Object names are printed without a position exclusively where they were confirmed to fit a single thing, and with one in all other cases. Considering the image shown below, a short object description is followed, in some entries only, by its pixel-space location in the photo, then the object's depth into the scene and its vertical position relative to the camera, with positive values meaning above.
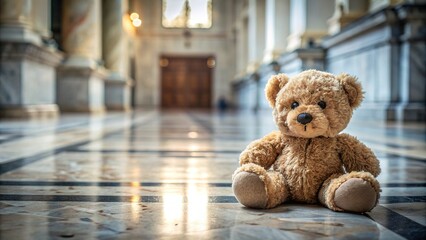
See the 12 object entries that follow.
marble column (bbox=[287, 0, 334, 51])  14.49 +2.33
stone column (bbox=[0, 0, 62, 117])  10.55 +0.93
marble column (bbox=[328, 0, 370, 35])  12.65 +2.23
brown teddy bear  2.04 -0.19
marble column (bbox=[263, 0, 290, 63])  19.34 +2.87
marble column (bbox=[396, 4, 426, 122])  9.53 +0.70
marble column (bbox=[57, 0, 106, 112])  15.66 +1.43
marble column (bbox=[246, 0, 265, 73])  24.38 +3.34
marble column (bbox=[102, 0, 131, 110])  22.11 +2.26
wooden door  35.72 +1.55
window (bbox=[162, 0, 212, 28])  35.44 +5.79
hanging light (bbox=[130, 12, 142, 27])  29.66 +4.85
